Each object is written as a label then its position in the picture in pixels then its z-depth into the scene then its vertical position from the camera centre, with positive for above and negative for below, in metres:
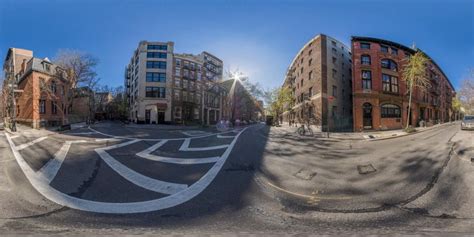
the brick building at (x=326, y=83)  23.75 +4.48
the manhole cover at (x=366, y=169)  7.04 -1.54
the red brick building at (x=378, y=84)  22.70 +4.00
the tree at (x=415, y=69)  20.18 +5.00
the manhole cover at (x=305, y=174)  6.62 -1.65
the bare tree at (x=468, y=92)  22.91 +3.44
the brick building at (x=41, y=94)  25.98 +3.04
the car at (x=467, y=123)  18.18 +0.00
